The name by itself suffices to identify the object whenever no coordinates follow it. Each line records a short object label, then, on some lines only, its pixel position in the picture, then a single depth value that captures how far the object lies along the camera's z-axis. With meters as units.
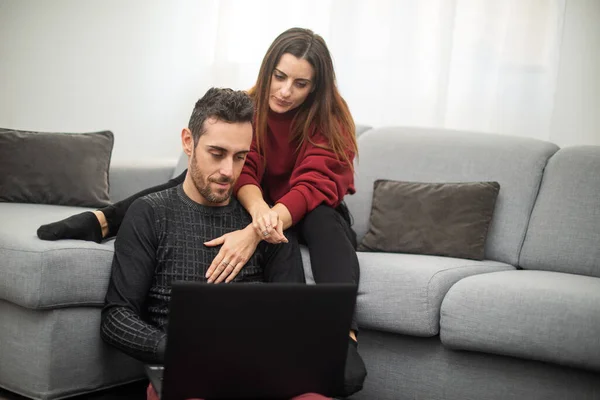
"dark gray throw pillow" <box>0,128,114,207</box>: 2.96
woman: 2.16
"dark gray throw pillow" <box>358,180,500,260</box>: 2.64
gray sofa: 2.02
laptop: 1.32
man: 1.84
